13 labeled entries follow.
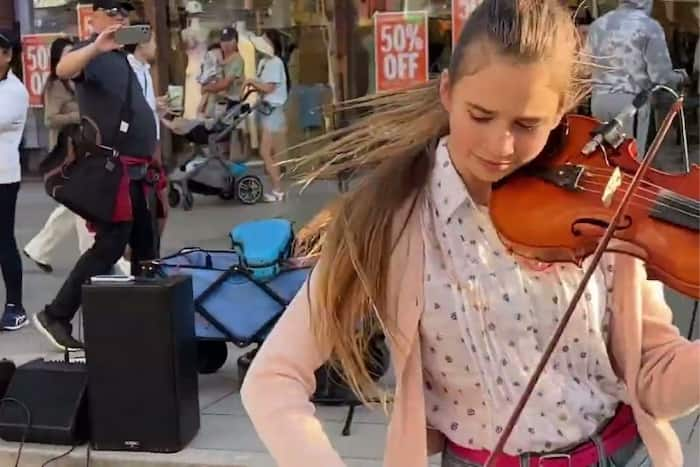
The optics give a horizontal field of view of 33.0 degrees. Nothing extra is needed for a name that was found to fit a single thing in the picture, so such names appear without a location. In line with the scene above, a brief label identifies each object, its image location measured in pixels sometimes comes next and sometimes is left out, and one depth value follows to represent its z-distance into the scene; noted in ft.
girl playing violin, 5.44
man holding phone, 17.61
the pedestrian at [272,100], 34.50
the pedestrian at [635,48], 19.70
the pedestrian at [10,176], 19.93
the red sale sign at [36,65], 31.55
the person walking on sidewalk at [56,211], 24.04
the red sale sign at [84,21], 24.31
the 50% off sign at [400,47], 24.68
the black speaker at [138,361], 13.73
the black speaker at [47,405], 14.32
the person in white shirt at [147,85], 19.06
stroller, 33.58
